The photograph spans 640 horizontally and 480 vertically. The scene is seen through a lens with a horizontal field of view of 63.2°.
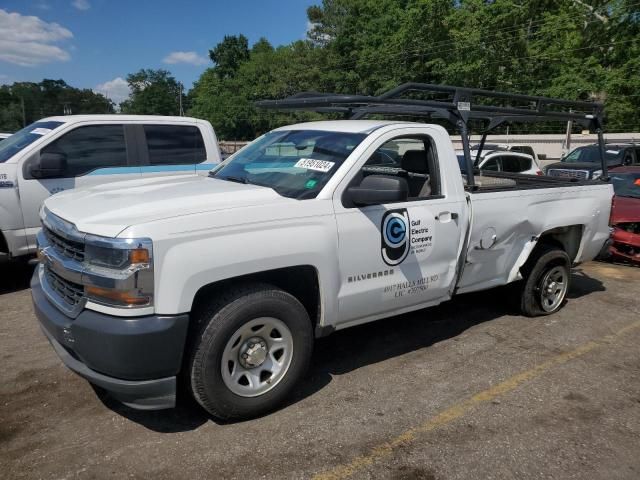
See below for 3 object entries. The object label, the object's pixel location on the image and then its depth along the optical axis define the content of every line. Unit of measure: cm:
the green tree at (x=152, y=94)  9919
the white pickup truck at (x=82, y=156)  589
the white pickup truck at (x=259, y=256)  282
